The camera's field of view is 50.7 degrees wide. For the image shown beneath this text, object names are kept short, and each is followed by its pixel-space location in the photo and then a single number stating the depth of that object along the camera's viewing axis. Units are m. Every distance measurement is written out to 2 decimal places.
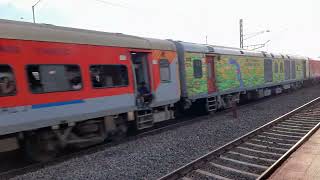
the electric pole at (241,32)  45.02
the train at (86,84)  7.75
